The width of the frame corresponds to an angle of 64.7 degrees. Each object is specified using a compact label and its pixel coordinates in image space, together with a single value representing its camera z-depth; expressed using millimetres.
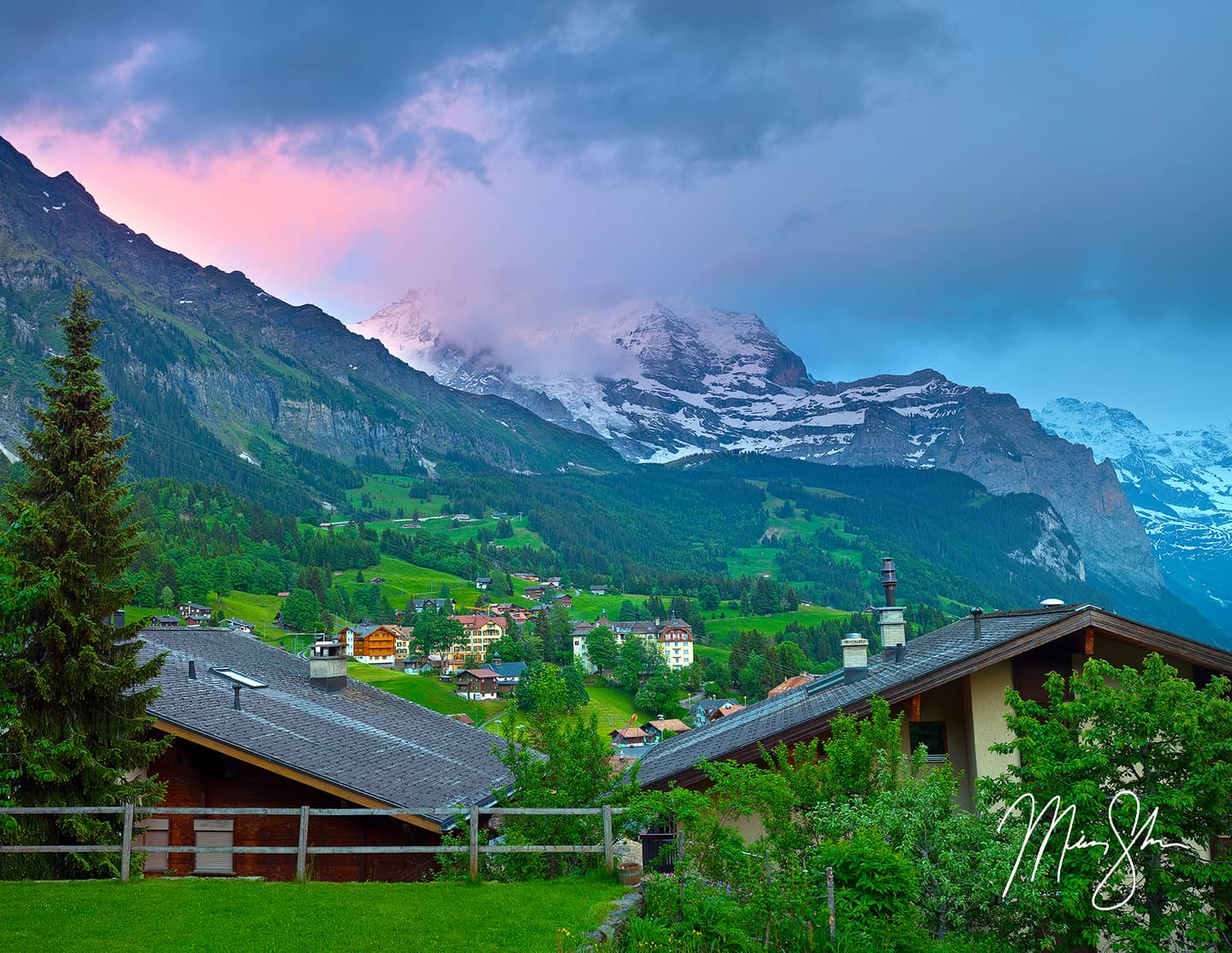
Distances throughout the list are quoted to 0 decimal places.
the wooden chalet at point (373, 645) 176875
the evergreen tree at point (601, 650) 180625
